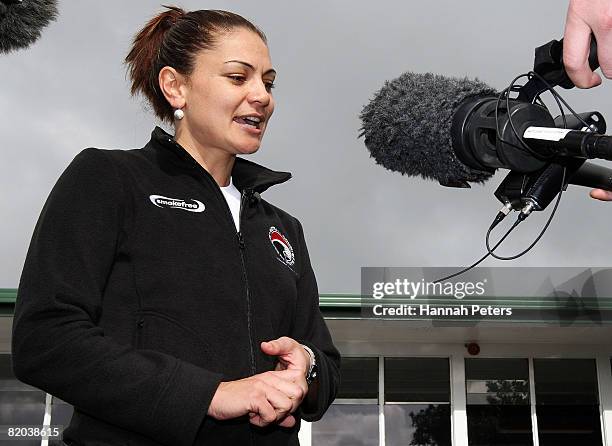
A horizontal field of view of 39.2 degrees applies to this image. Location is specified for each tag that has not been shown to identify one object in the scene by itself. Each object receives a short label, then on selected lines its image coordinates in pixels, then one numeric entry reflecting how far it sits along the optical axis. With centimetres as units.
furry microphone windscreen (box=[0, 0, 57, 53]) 252
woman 207
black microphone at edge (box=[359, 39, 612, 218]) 196
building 1341
